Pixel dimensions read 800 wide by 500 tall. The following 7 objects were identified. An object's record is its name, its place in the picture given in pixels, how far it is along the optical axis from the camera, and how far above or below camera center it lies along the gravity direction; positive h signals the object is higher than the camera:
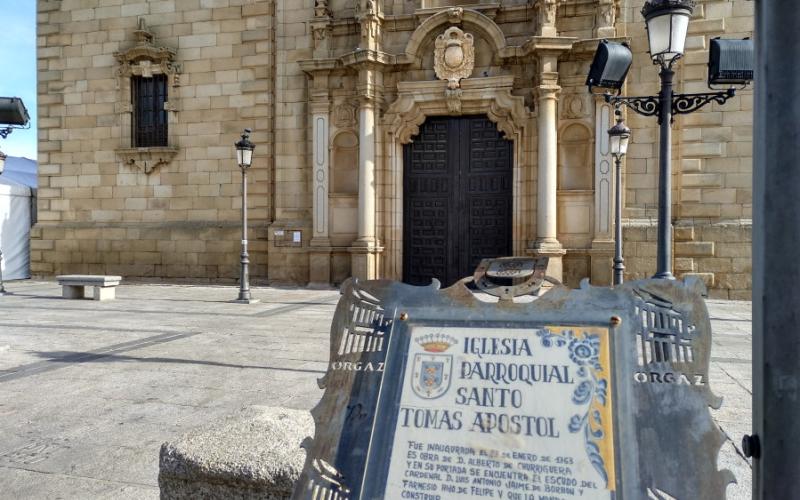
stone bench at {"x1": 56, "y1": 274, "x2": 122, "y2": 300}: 12.59 -0.88
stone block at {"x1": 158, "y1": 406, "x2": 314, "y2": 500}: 2.65 -1.00
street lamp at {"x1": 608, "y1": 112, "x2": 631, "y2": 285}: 11.46 +1.76
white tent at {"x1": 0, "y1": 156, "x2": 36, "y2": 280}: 17.84 +0.61
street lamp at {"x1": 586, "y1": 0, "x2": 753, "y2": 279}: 5.90 +1.96
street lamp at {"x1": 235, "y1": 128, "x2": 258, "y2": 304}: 12.37 +1.68
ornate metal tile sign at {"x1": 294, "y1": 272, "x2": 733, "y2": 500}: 1.73 -0.50
